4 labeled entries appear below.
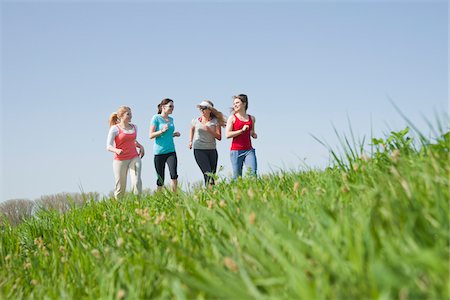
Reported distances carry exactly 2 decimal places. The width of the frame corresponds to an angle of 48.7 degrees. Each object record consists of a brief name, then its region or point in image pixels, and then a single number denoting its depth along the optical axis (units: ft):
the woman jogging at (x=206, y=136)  40.16
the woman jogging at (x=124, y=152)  39.93
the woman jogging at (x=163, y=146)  41.42
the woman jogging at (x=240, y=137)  36.34
